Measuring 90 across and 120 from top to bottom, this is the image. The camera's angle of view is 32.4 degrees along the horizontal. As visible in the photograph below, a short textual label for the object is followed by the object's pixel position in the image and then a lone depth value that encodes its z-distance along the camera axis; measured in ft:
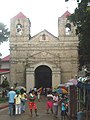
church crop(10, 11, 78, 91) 73.27
